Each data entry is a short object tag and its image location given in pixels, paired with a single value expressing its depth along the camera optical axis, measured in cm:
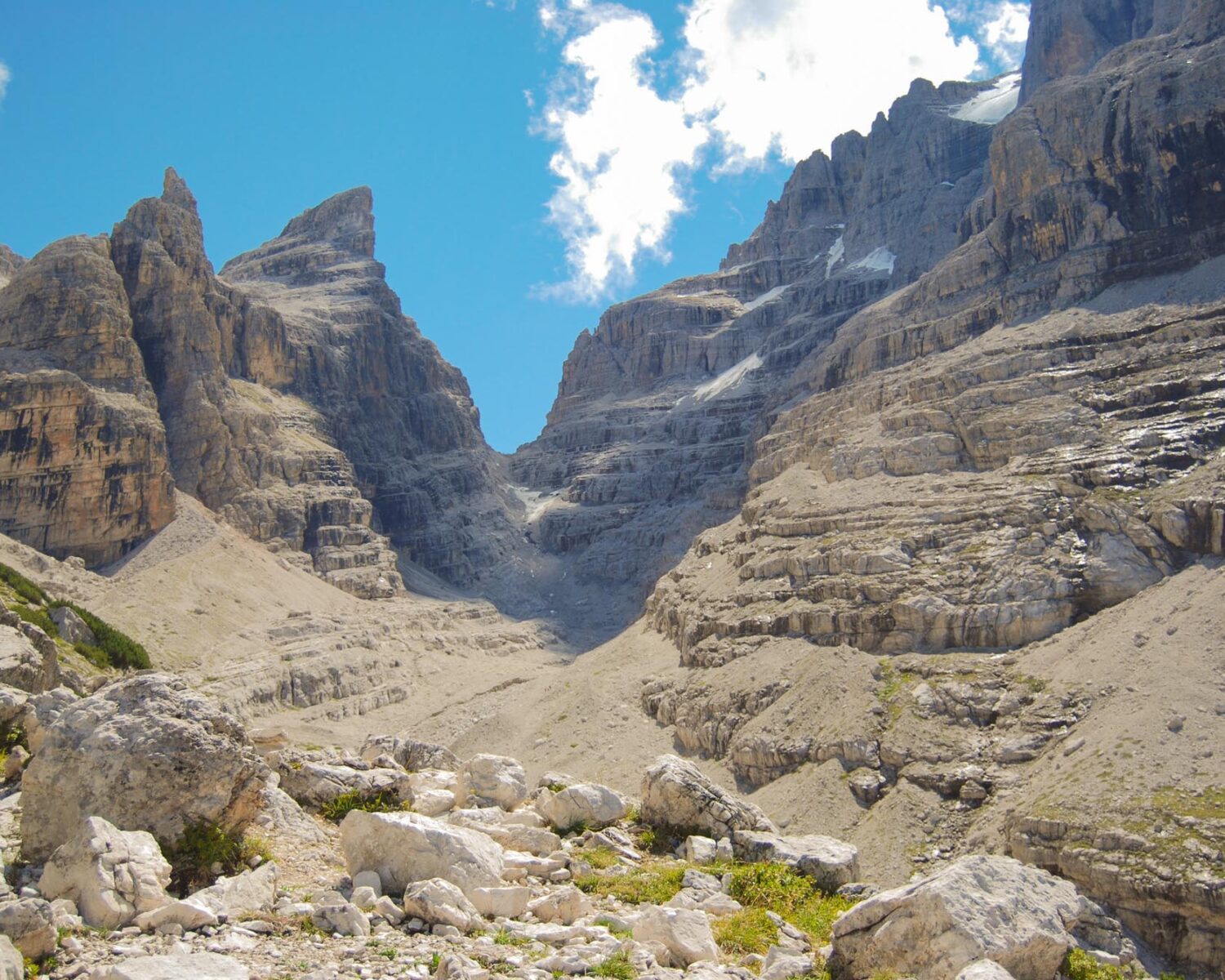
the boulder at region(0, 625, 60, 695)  3828
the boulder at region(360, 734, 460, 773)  3784
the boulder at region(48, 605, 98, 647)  8612
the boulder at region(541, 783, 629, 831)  2670
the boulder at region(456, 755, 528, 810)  2888
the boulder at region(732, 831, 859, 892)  2494
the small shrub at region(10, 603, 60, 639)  7552
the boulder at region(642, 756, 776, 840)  2720
